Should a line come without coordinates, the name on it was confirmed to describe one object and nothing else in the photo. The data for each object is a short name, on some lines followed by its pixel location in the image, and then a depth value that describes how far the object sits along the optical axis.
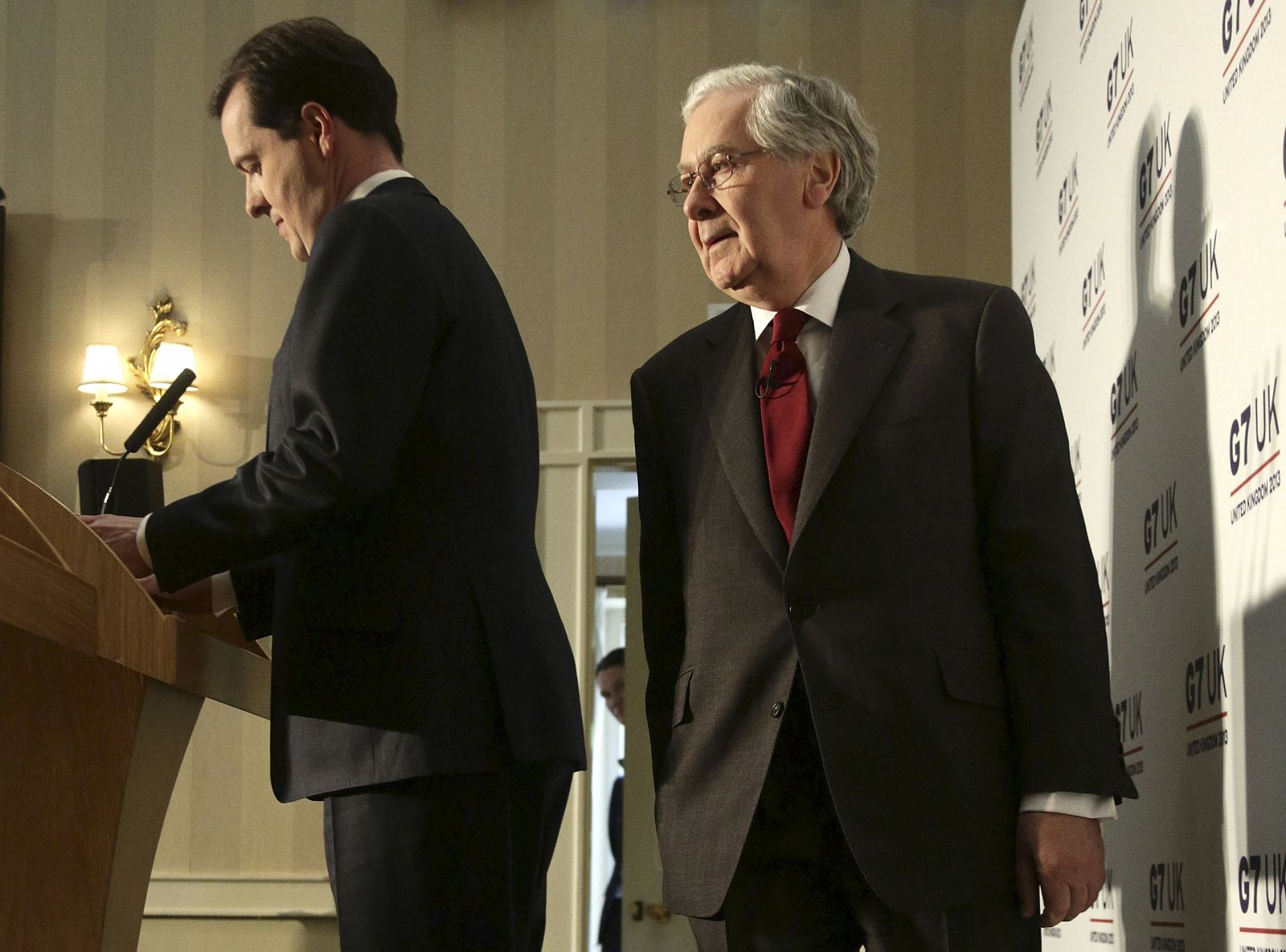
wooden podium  2.98
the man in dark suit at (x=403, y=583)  2.95
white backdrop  3.13
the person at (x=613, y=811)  8.76
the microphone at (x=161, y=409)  3.76
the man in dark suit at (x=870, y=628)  3.01
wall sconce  6.86
